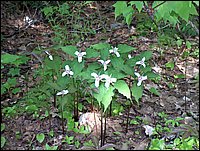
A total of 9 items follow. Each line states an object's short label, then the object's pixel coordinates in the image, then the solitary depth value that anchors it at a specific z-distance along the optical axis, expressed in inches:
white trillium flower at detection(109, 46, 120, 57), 98.1
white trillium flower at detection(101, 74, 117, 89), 91.3
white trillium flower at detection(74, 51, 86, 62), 98.1
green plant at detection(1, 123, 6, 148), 100.2
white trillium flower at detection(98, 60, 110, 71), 94.9
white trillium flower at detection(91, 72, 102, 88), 92.1
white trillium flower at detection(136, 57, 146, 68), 100.5
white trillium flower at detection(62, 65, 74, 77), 99.7
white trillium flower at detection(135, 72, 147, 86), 98.4
